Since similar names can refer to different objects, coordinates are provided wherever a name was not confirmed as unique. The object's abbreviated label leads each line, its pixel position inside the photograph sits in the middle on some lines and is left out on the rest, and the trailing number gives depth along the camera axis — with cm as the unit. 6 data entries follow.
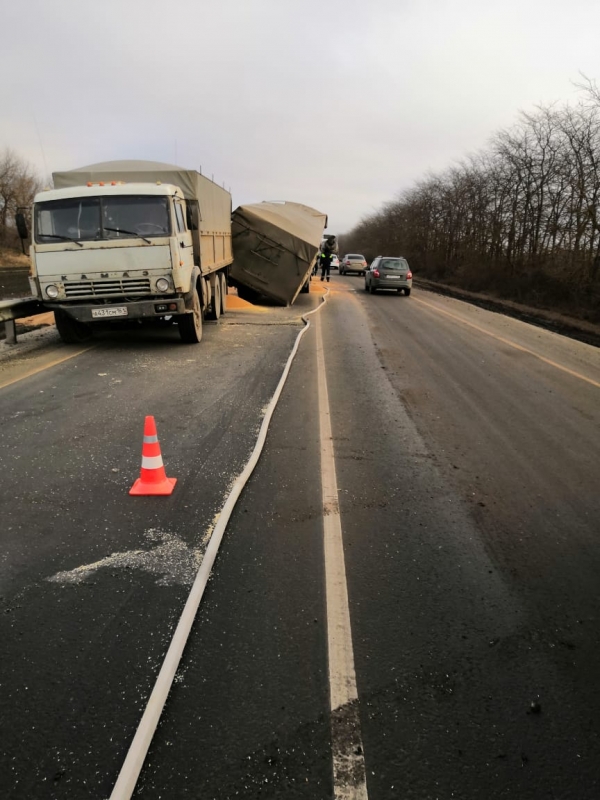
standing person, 3186
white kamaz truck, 908
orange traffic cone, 414
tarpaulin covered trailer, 1647
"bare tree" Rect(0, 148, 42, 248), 6550
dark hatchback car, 2369
